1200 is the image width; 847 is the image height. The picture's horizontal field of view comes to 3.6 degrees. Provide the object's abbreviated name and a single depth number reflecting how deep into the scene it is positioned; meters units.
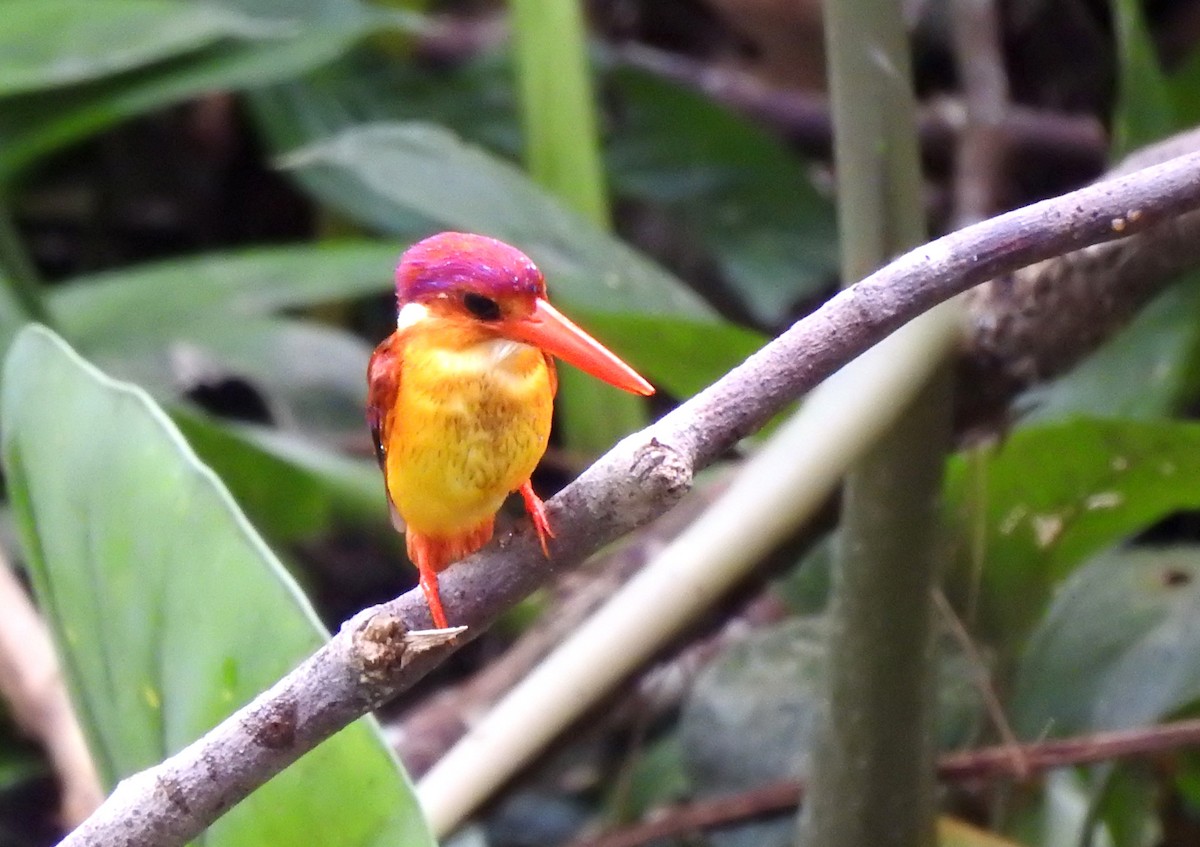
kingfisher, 3.92
